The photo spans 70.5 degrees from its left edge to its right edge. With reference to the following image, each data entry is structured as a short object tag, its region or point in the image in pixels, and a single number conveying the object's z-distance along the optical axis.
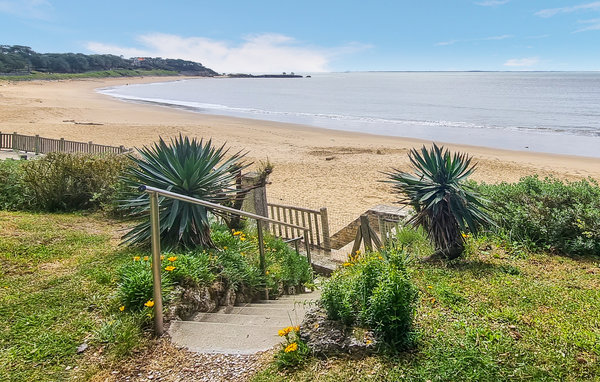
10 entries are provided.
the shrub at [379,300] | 3.07
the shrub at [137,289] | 3.77
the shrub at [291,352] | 3.00
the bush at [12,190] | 7.58
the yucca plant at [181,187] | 5.27
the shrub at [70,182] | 7.77
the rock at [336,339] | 3.04
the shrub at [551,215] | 6.05
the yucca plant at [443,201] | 5.54
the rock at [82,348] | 3.26
